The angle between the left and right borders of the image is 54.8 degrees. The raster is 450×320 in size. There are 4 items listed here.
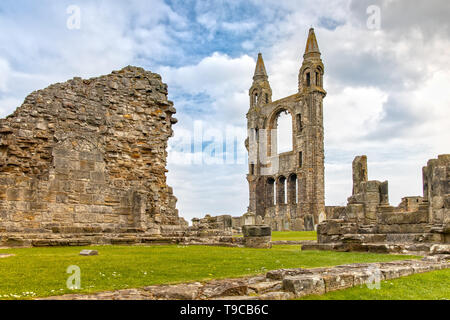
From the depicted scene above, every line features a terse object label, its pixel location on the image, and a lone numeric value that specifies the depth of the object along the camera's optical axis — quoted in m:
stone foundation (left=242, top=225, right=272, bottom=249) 12.75
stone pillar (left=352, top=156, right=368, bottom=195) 21.34
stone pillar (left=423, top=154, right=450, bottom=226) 12.59
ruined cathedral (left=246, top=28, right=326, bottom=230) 47.81
